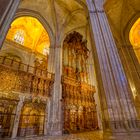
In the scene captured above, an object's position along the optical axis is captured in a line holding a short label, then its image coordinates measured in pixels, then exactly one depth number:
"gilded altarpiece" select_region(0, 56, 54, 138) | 6.84
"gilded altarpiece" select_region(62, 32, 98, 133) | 8.66
